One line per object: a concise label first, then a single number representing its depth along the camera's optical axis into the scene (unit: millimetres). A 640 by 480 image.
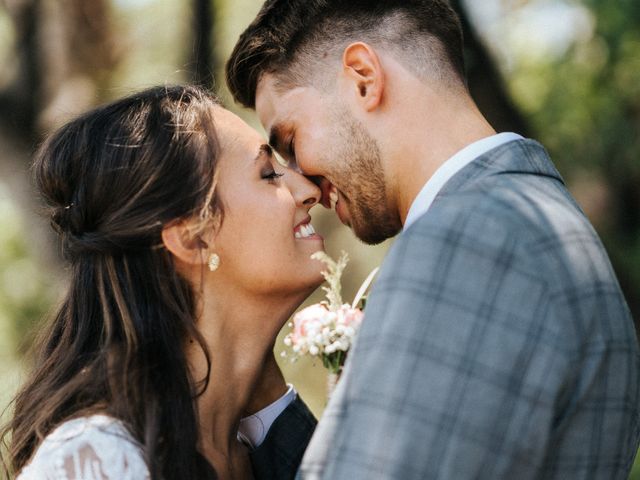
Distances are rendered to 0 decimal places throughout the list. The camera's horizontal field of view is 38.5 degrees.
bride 2545
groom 1806
